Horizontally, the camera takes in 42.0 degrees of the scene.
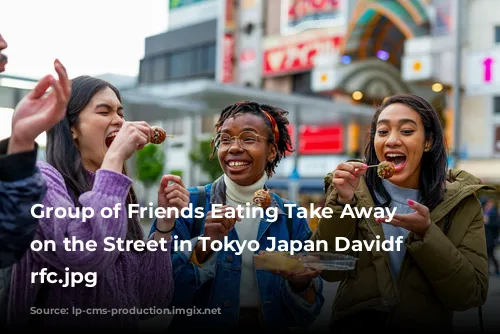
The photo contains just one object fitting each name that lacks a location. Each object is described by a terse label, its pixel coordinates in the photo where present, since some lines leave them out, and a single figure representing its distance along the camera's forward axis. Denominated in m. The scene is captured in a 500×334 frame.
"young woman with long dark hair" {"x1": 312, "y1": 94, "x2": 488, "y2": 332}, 2.57
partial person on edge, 1.85
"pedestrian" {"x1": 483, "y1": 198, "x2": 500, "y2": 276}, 11.37
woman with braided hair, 2.68
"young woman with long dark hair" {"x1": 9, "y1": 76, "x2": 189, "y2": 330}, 2.09
